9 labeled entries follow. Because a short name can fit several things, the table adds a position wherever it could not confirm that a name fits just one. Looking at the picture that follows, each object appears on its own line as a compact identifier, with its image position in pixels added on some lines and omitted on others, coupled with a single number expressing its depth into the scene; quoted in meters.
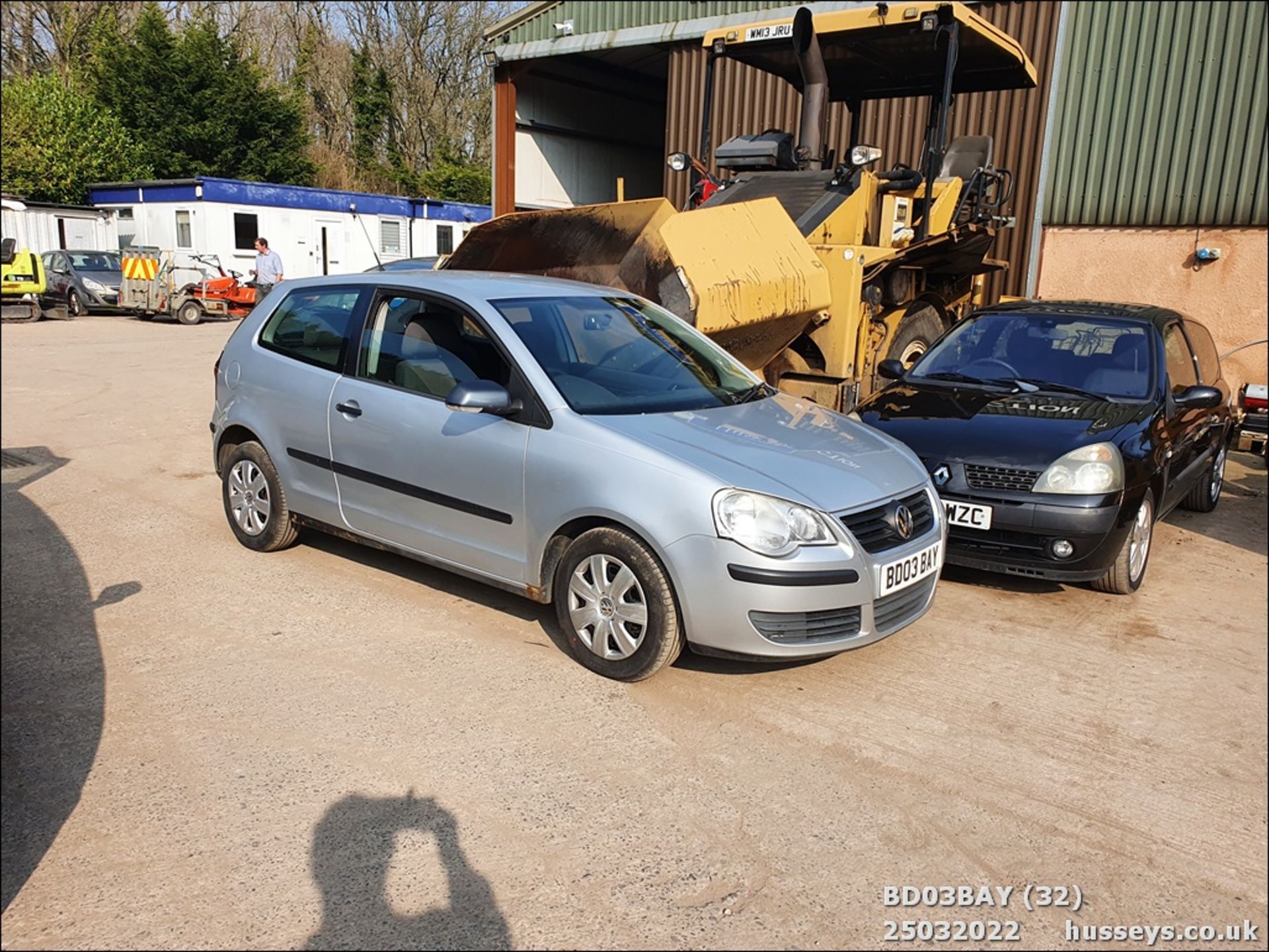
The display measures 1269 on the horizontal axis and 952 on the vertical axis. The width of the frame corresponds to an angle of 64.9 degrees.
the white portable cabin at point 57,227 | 28.12
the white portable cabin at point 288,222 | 25.84
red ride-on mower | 21.95
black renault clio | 5.05
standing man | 18.59
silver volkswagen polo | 3.83
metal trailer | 21.58
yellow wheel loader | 6.85
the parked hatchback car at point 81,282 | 22.66
